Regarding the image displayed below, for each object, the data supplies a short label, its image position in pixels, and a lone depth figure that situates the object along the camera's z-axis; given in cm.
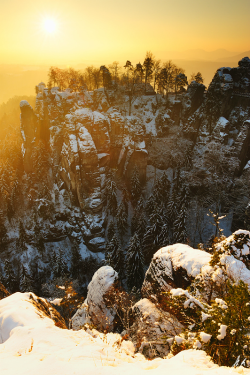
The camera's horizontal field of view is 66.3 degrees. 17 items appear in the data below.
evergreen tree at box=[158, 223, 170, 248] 3356
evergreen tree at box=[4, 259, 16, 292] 3700
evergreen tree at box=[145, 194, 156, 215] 4058
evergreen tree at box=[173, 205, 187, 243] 3247
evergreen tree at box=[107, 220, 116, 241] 4121
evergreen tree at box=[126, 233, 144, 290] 3159
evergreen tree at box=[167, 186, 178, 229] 3791
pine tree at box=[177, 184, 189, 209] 3678
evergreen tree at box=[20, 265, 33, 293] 3547
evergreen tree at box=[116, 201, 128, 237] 4172
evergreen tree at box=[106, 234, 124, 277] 3492
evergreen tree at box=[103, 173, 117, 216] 4338
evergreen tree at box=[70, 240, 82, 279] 4072
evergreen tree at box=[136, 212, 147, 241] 3847
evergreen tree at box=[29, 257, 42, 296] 4045
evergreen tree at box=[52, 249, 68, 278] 3850
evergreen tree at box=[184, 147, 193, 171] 4095
